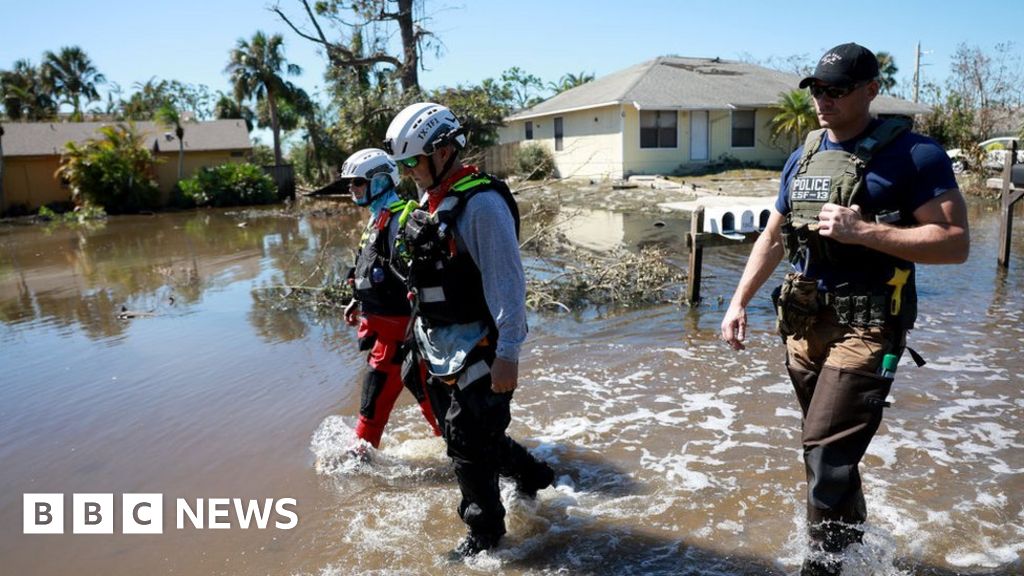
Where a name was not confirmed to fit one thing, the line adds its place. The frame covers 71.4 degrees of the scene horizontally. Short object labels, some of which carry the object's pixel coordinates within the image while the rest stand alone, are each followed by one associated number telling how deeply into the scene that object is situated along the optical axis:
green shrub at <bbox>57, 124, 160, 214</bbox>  30.59
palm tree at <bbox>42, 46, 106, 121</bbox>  63.31
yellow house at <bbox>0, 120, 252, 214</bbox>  34.09
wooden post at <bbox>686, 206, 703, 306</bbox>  8.42
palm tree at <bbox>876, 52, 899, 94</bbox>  44.16
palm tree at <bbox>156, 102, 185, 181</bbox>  34.66
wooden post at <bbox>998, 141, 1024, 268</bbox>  10.27
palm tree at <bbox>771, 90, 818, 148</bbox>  26.25
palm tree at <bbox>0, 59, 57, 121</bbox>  53.69
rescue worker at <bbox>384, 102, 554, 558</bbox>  3.04
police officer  2.68
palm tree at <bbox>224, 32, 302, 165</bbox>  39.94
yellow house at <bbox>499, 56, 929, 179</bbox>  28.09
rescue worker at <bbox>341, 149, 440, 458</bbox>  4.38
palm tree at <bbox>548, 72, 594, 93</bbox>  54.78
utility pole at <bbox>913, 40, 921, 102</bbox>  37.88
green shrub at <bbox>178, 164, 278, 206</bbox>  32.97
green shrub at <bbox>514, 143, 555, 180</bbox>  29.67
